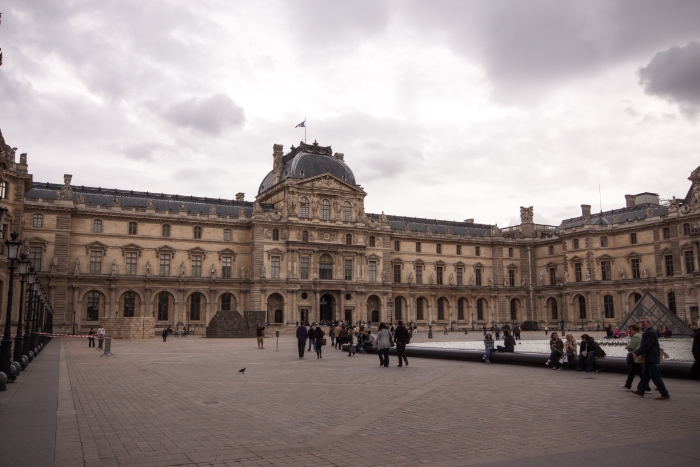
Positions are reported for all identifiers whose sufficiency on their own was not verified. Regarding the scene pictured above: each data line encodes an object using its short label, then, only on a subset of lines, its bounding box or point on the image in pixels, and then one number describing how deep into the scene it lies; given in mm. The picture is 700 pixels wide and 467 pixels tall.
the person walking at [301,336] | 29262
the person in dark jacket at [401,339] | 24016
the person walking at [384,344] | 24281
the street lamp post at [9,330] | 17428
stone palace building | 65500
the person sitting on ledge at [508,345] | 26406
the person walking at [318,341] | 29708
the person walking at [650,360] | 14234
